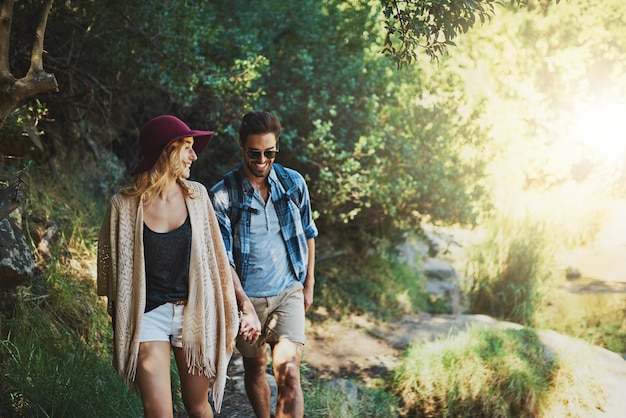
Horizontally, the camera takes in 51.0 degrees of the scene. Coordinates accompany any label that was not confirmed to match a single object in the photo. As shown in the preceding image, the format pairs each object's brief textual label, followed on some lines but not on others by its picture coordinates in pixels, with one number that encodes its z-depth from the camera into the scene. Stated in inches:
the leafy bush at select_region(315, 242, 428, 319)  323.9
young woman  107.7
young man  134.2
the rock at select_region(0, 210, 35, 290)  142.9
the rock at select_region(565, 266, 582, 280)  426.0
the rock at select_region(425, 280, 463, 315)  391.9
